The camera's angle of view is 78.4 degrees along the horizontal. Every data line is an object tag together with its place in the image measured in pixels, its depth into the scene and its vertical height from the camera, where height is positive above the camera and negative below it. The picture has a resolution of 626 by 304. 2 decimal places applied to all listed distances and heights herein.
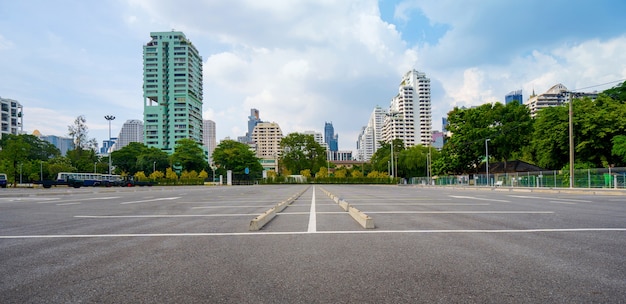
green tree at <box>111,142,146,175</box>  100.58 +1.54
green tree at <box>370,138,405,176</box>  107.07 +1.83
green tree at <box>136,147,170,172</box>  97.94 +1.14
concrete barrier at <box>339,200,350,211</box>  9.78 -1.17
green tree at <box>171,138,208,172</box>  95.06 +2.24
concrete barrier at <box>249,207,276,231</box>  6.46 -1.05
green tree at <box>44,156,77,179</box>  79.19 -0.11
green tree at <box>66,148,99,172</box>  86.81 +1.45
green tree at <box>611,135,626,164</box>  36.62 +1.26
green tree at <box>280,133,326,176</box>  101.88 +2.50
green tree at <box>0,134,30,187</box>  63.59 +1.57
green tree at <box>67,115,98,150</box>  91.93 +7.57
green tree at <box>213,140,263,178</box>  95.62 +1.42
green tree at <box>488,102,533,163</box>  55.59 +4.54
